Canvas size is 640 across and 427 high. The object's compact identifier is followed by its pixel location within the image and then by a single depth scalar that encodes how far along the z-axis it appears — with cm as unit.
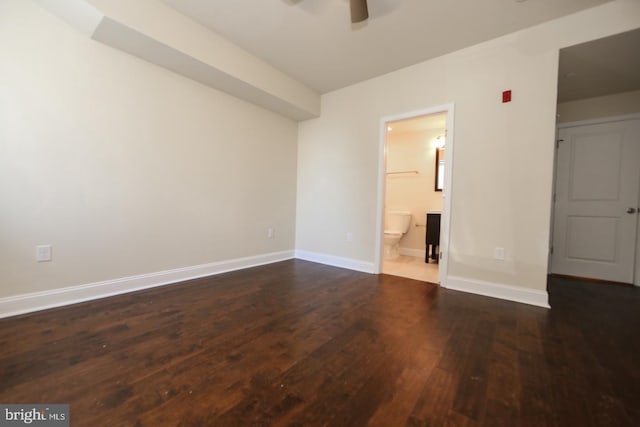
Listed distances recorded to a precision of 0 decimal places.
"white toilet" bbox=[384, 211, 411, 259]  409
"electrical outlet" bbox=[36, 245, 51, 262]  190
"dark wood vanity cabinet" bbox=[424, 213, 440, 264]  367
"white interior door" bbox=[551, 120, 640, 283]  293
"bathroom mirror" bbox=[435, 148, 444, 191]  415
